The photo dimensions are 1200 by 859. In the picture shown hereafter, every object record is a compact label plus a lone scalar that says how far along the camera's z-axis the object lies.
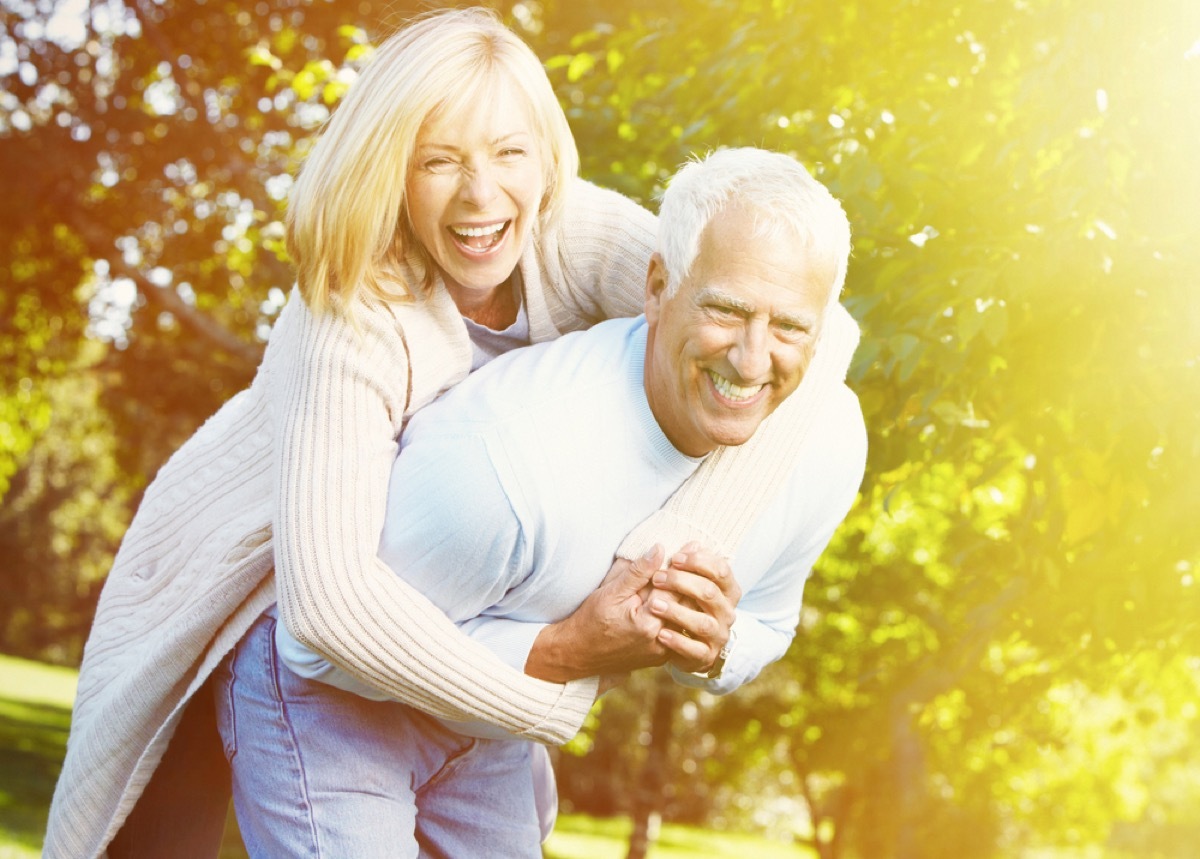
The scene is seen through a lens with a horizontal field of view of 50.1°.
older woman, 2.23
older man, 2.25
